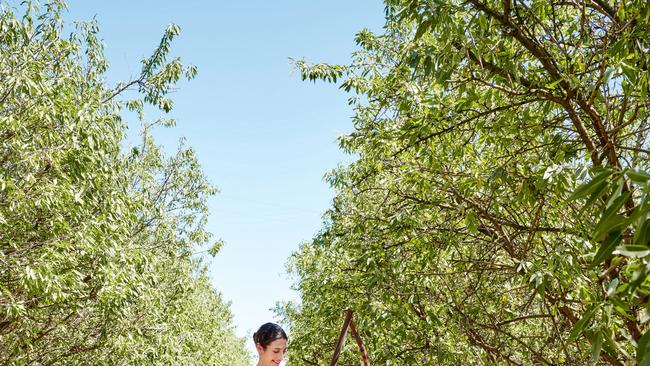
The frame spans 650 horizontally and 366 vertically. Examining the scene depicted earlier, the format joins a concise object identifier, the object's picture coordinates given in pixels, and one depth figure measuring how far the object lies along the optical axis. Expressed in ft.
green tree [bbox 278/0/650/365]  16.90
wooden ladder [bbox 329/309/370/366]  16.19
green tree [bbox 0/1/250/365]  30.58
